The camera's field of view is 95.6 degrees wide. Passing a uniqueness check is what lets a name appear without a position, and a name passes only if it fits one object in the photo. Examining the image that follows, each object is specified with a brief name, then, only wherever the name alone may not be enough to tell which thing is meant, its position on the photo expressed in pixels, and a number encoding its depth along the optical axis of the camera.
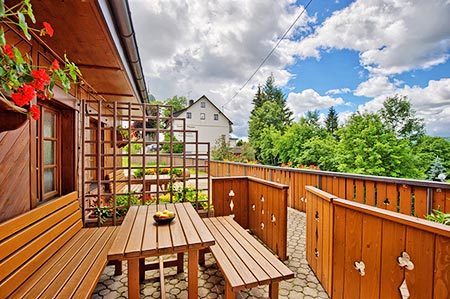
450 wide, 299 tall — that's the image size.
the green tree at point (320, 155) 11.36
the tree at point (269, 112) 23.81
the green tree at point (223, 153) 14.03
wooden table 1.52
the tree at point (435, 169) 10.71
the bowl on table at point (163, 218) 2.02
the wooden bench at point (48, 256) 1.31
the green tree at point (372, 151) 9.28
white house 22.69
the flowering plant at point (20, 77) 0.94
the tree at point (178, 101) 32.91
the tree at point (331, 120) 30.33
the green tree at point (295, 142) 12.55
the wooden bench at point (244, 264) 1.52
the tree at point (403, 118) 18.84
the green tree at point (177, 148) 15.03
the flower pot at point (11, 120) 1.23
